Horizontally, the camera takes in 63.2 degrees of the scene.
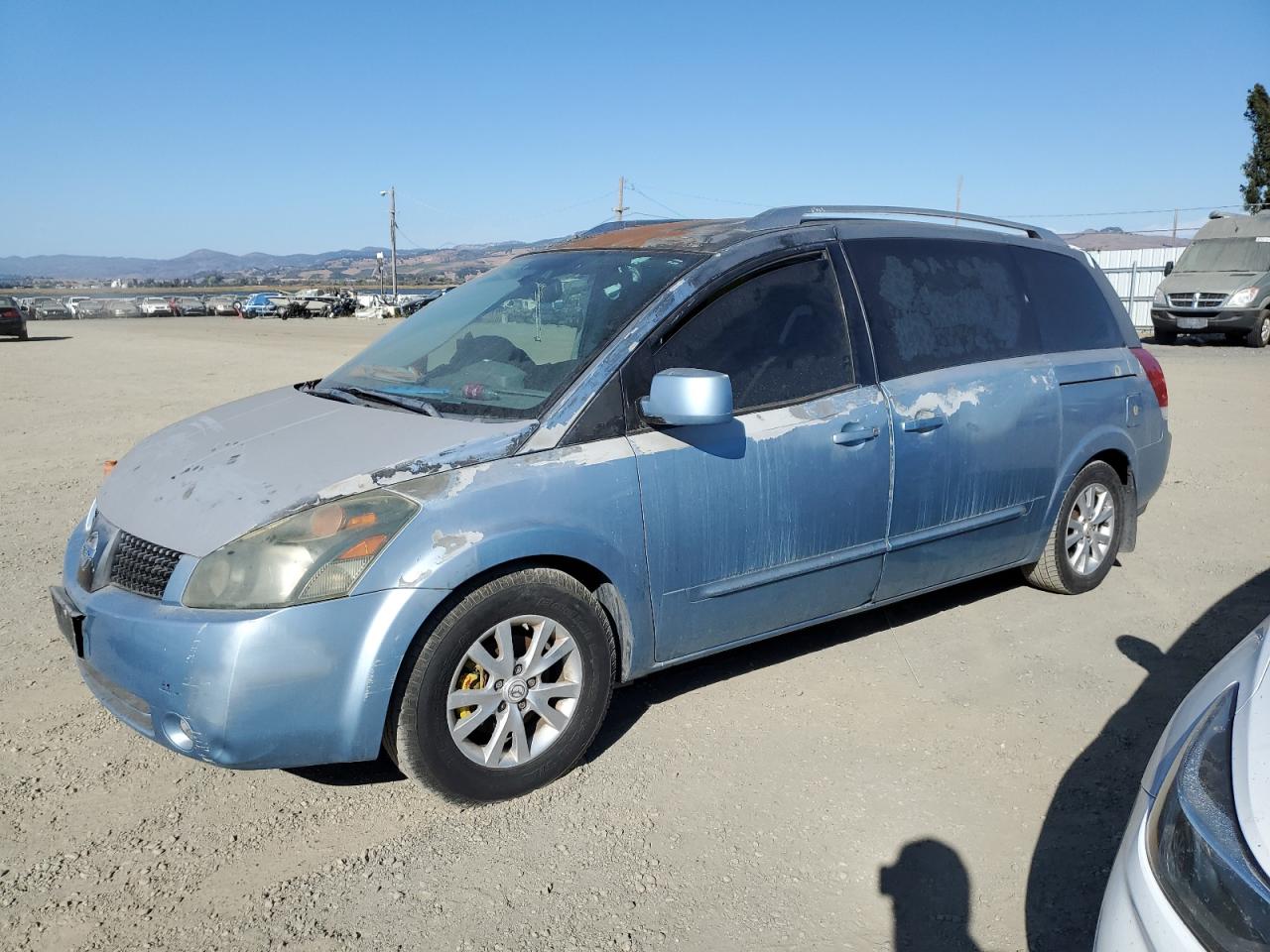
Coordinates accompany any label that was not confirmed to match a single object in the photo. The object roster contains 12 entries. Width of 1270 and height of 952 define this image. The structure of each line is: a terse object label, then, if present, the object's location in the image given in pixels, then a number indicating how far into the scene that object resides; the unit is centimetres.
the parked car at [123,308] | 6297
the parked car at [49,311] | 5579
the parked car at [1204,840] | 175
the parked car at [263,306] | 5809
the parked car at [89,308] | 6050
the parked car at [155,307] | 6306
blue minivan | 295
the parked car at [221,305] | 6500
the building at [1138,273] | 3078
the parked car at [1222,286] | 1962
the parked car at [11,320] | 3109
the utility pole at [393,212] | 7462
